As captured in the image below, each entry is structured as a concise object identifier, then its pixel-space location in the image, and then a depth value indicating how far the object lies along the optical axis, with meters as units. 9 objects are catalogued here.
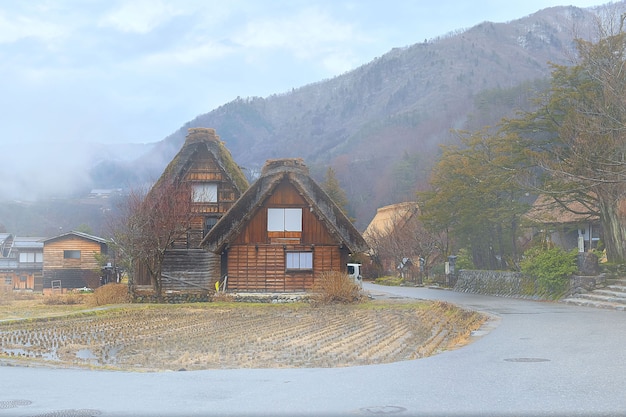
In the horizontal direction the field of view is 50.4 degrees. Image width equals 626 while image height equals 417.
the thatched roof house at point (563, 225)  30.43
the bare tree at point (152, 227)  28.64
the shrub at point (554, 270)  24.94
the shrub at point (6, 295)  31.81
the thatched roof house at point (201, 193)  34.34
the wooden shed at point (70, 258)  59.66
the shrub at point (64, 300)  30.38
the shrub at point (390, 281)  50.26
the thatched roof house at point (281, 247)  30.98
